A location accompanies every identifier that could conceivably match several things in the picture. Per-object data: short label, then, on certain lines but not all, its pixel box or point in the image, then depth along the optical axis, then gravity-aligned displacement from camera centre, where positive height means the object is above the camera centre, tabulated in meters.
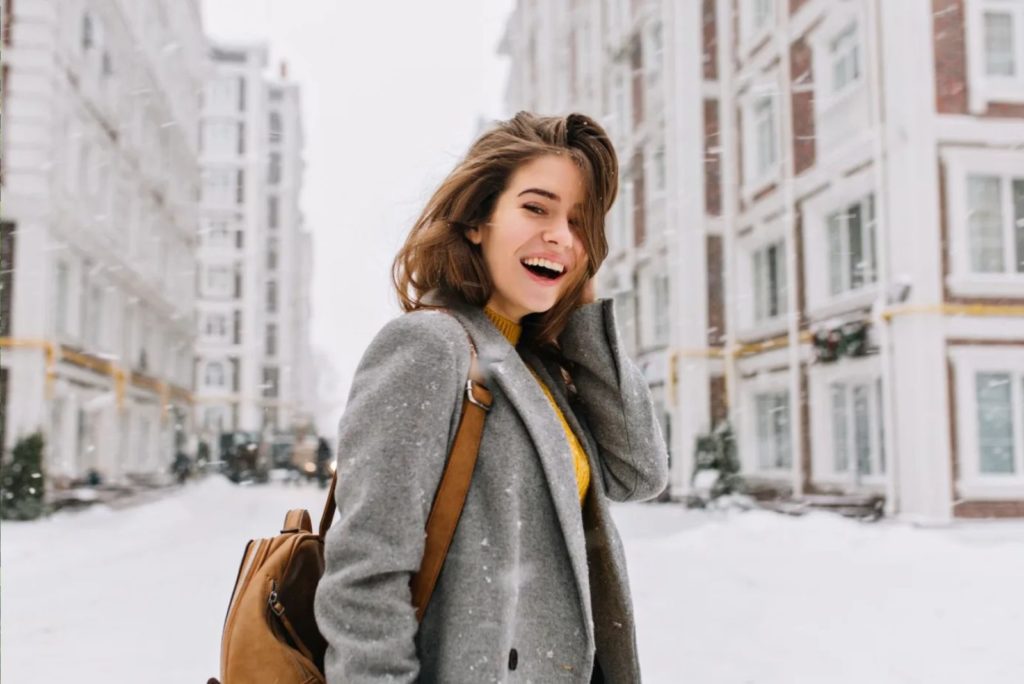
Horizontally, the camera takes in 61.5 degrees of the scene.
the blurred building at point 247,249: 60.59 +12.28
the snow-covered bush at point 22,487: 12.66 -1.06
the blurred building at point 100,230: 15.71 +4.37
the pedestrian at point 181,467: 27.52 -1.70
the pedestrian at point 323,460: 22.44 -1.24
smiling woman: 1.26 -0.05
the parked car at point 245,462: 27.22 -1.56
